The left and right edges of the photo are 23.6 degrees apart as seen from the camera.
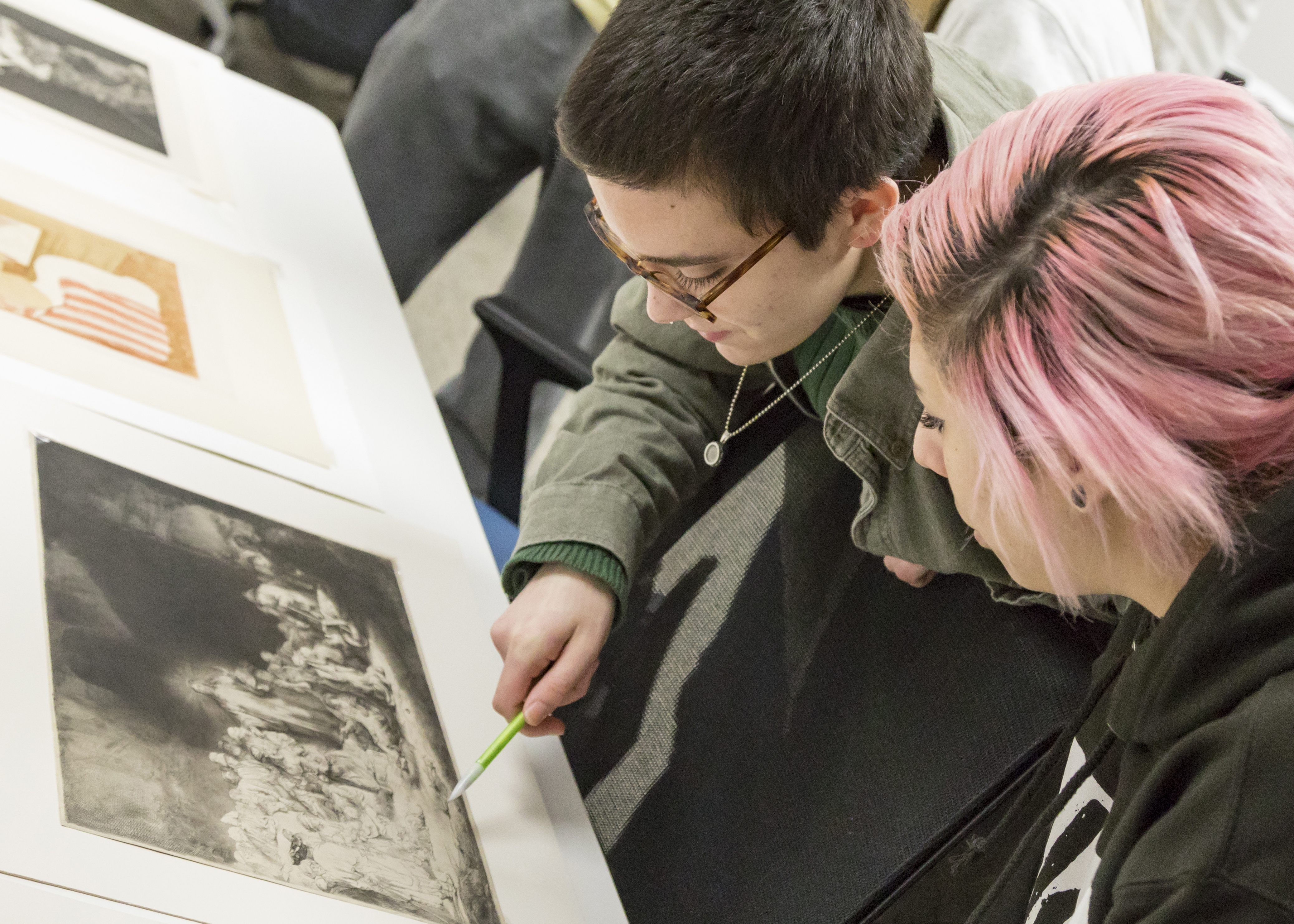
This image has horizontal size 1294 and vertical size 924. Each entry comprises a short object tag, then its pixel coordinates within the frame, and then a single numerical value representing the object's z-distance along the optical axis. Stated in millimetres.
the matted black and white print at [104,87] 2651
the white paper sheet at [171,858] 2133
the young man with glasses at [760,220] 2345
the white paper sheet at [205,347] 2410
